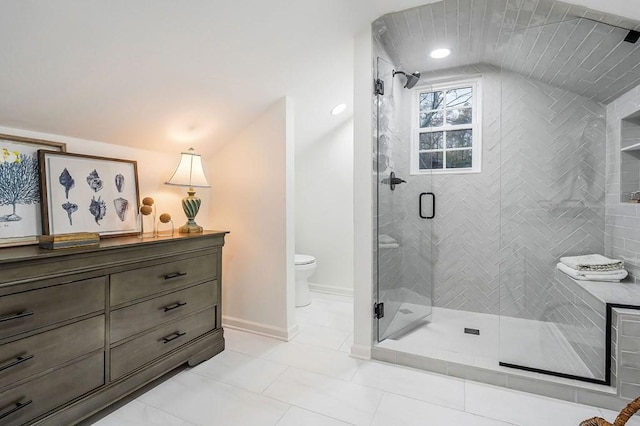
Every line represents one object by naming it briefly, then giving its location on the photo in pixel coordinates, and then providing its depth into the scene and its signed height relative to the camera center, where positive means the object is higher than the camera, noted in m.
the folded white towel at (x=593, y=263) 2.00 -0.40
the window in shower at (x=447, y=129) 2.90 +0.71
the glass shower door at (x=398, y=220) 2.35 -0.14
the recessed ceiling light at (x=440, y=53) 2.60 +1.29
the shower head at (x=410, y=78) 2.55 +1.05
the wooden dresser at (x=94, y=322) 1.31 -0.60
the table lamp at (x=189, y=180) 2.30 +0.19
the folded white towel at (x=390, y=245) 2.38 -0.34
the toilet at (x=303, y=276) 3.15 -0.74
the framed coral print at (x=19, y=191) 1.59 +0.08
